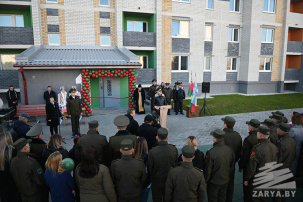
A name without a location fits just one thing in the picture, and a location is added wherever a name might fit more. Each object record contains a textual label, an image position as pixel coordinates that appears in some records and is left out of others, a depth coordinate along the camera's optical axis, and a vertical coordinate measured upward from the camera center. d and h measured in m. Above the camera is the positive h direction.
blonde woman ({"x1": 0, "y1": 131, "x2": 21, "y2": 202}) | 3.53 -1.74
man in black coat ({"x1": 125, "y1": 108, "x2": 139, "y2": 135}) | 5.76 -1.54
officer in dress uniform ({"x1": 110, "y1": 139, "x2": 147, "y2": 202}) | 3.26 -1.62
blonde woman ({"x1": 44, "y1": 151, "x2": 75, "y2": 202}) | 3.16 -1.69
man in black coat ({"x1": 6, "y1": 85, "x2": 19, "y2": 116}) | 12.34 -1.55
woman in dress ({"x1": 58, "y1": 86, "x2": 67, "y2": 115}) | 11.53 -1.44
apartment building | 15.98 +3.40
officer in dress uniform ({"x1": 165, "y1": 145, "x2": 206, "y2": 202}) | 3.04 -1.63
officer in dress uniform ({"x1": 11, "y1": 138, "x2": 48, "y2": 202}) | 3.35 -1.66
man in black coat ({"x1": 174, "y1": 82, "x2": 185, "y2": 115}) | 12.95 -1.41
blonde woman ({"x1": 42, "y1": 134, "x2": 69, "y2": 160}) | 3.86 -1.42
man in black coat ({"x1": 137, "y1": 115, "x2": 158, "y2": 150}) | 5.03 -1.46
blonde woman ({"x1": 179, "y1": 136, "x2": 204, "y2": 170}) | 3.77 -1.55
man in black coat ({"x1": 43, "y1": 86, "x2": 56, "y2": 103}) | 12.19 -1.29
